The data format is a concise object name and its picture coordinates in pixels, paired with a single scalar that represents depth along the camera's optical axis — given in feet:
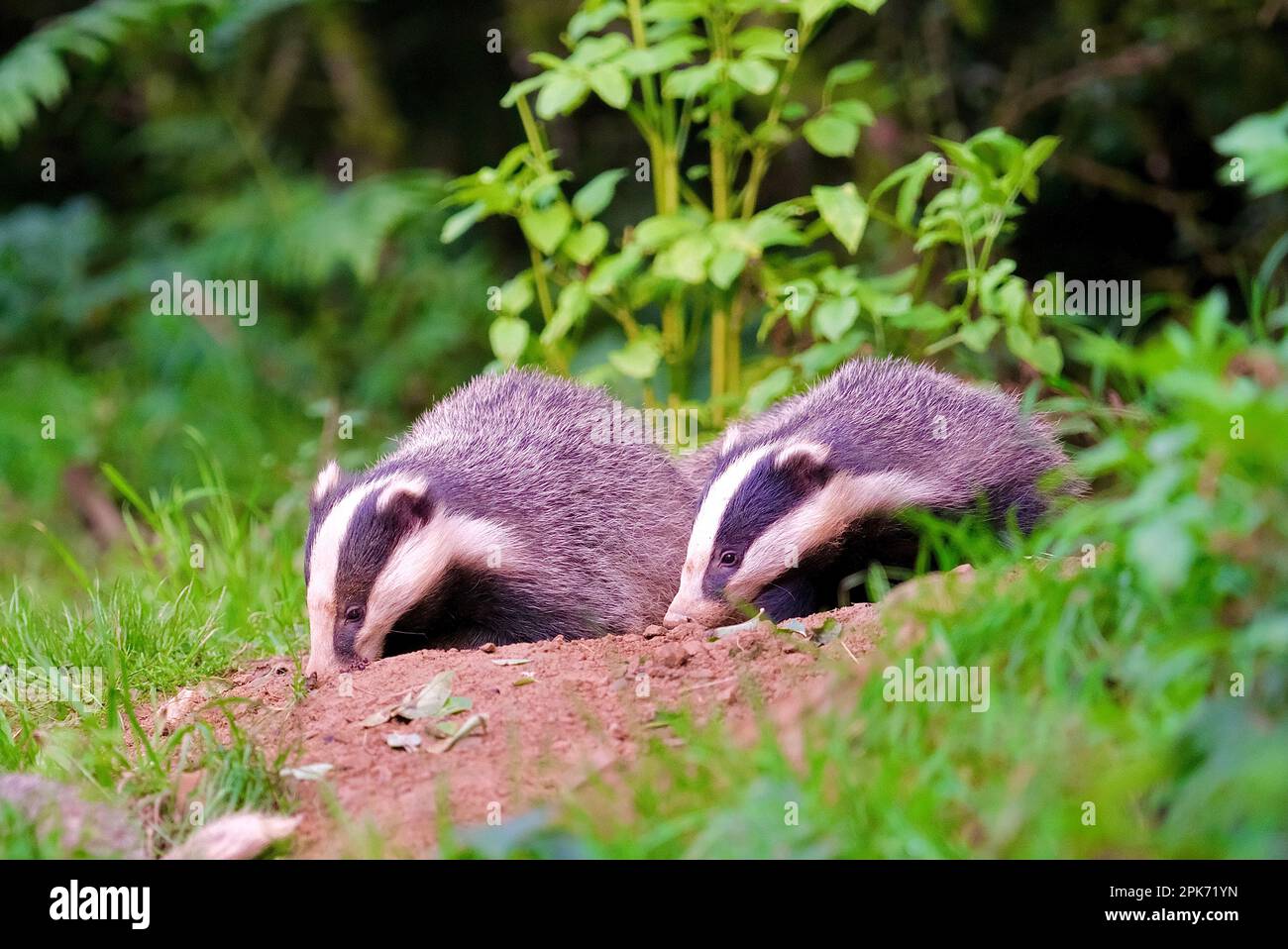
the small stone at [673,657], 13.75
